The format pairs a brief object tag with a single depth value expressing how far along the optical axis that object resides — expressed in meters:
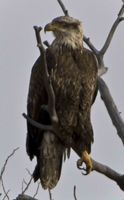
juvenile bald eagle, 13.88
